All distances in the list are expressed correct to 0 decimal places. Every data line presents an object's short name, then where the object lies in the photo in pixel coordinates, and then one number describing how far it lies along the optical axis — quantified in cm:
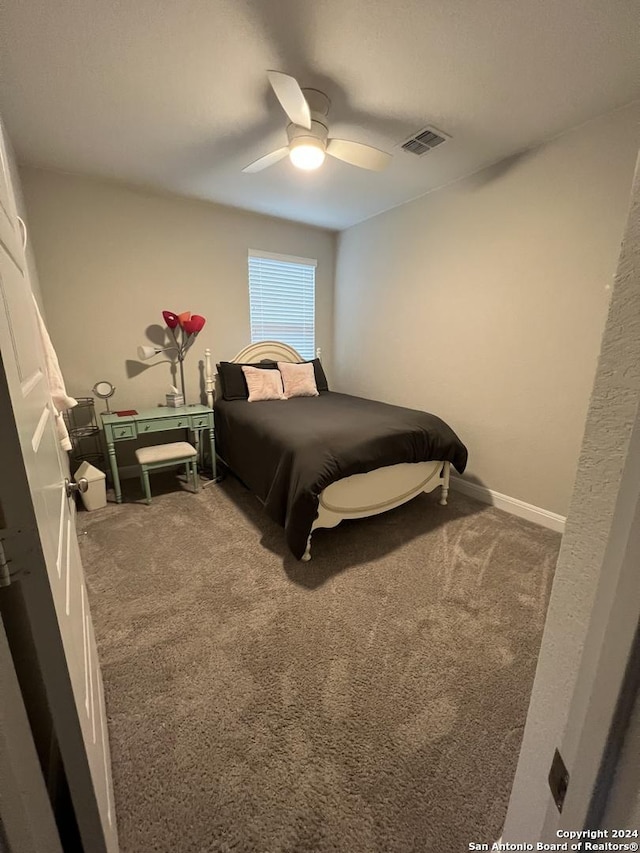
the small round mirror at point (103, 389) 285
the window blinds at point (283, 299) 369
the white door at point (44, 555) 48
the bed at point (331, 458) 196
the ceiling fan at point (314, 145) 171
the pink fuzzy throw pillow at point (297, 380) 344
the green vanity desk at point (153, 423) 269
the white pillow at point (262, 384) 326
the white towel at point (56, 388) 168
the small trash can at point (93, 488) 260
